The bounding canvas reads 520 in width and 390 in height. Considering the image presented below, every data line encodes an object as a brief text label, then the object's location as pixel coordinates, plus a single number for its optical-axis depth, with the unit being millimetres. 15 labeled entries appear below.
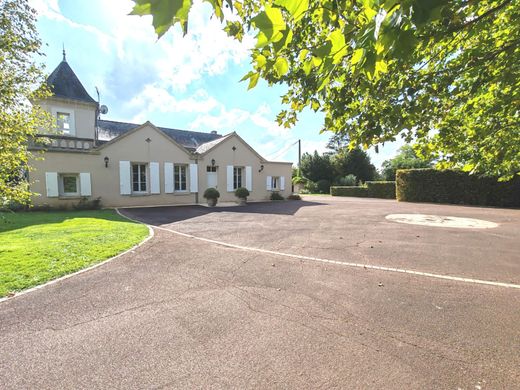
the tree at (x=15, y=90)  5234
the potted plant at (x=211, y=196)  15953
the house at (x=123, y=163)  13750
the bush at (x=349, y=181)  32250
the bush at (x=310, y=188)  35375
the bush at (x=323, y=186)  34719
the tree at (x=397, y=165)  34822
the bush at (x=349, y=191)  27186
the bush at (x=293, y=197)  22303
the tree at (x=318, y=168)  36031
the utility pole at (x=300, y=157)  37206
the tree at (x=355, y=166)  35094
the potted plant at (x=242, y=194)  17562
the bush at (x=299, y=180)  32938
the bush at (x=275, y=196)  21062
